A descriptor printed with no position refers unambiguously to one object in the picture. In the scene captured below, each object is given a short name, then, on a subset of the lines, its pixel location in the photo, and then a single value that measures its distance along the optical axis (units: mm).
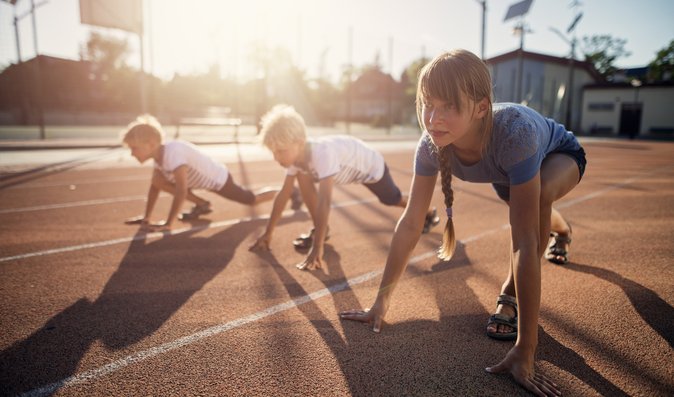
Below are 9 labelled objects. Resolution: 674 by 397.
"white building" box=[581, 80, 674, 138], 37625
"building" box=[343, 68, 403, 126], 56000
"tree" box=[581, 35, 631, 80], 60250
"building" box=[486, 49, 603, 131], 39156
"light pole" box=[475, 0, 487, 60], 20031
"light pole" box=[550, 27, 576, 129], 27512
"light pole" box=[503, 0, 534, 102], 25041
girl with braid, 1944
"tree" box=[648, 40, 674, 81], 46562
